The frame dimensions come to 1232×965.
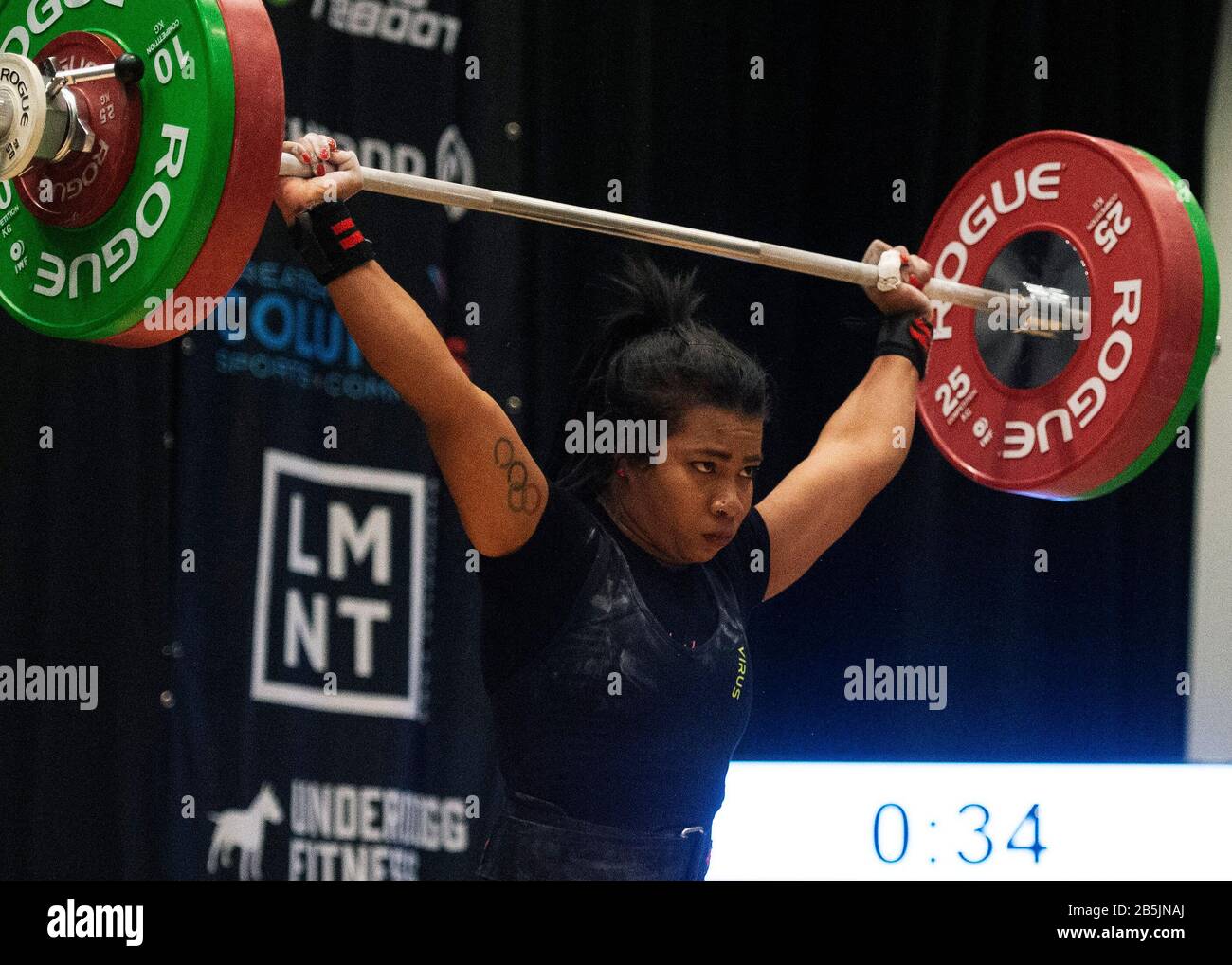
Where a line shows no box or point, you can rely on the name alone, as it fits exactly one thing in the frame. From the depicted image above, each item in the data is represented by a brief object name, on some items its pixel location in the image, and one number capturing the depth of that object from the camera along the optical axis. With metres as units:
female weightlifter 3.87
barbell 3.76
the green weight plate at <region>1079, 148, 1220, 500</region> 4.24
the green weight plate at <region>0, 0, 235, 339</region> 3.74
